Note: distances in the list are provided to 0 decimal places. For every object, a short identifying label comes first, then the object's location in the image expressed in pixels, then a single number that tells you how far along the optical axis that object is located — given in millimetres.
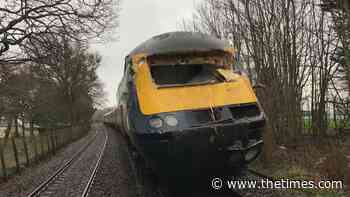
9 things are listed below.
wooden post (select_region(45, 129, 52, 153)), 17344
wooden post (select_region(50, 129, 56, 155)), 18406
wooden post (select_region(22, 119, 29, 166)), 13427
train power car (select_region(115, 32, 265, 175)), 5004
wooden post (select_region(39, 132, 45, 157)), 16059
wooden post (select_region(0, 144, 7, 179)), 10906
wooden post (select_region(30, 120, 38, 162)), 14863
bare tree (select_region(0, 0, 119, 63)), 12641
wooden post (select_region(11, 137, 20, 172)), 12067
